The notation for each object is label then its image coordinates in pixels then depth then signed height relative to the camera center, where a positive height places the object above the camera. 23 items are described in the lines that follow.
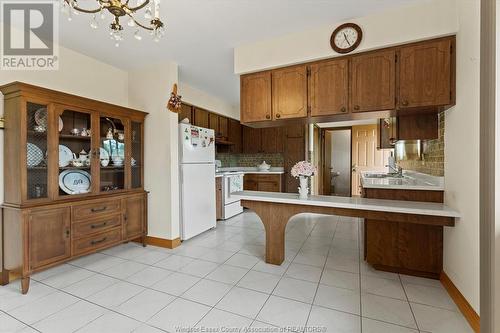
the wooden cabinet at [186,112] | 3.90 +0.91
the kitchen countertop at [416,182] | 2.20 -0.22
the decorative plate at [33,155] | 2.17 +0.09
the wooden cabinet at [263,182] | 5.38 -0.45
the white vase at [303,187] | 2.57 -0.27
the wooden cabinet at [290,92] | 2.46 +0.79
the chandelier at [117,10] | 1.36 +0.95
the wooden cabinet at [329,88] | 2.28 +0.78
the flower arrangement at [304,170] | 2.53 -0.08
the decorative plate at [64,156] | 2.44 +0.09
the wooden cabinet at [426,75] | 1.93 +0.77
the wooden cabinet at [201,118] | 4.24 +0.89
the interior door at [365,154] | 6.51 +0.27
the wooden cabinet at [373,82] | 2.10 +0.78
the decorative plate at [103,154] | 2.77 +0.13
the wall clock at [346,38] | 2.17 +1.22
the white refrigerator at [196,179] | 3.28 -0.24
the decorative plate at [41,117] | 2.24 +0.47
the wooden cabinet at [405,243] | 2.18 -0.81
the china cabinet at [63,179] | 2.08 -0.16
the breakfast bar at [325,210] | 1.86 -0.44
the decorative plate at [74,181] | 2.44 -0.19
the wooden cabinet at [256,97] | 2.65 +0.79
